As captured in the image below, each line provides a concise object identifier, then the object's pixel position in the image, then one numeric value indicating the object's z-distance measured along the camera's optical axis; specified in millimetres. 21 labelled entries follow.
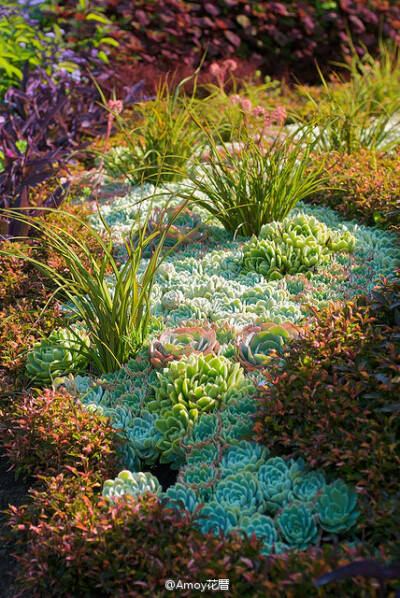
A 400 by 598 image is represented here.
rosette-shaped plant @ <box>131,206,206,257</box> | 3713
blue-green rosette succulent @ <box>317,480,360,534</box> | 1903
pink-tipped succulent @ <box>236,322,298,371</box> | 2586
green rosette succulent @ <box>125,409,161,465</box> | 2361
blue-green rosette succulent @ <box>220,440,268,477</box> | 2143
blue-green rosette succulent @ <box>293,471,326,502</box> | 1998
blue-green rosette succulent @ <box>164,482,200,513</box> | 2027
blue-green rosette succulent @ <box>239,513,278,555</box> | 1892
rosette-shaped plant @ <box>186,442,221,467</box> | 2213
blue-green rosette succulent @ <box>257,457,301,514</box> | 2029
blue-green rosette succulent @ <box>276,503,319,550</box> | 1899
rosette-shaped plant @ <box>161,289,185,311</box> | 3076
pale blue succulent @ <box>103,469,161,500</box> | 2072
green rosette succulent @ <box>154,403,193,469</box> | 2316
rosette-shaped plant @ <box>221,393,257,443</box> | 2287
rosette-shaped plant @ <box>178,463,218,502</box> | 2090
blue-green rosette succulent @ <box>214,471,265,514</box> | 2015
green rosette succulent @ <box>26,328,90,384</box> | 2725
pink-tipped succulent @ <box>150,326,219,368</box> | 2553
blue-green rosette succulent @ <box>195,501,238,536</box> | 1953
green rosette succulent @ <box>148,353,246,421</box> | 2375
